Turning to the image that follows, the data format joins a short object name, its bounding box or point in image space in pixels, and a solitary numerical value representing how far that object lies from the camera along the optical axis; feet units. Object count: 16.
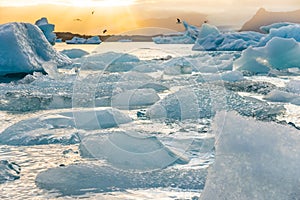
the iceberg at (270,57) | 49.52
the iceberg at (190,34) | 103.19
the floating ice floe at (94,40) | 164.76
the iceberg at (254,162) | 7.50
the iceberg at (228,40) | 103.21
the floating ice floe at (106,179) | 11.08
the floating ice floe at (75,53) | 79.25
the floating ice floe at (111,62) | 54.44
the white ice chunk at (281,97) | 28.09
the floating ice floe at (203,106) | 22.43
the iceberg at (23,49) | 51.01
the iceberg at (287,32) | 72.73
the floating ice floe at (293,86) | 32.05
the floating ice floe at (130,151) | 13.06
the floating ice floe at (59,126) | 16.33
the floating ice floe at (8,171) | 11.72
